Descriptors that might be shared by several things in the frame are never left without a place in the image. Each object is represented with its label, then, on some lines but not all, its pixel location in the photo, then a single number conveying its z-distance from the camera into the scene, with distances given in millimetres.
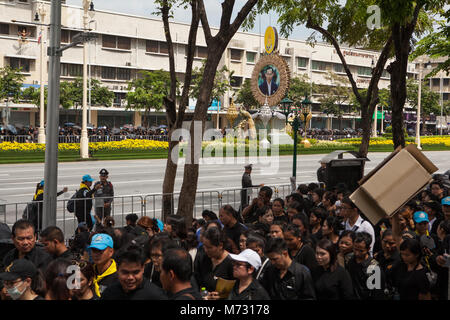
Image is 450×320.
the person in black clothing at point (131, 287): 4500
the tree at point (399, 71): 11531
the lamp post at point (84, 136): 31750
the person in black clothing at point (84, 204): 11562
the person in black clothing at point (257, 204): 10547
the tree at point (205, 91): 10906
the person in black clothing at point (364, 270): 5582
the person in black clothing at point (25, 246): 6145
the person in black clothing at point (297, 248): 5930
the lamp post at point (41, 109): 33375
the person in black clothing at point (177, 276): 4449
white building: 57844
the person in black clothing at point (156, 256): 5773
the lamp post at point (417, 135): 49422
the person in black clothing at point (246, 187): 15015
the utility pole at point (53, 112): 8242
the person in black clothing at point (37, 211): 10797
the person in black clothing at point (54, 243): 6199
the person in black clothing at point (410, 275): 5384
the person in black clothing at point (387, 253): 6081
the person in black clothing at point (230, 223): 7469
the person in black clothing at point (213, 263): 5656
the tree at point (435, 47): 15562
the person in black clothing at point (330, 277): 5223
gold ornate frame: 34938
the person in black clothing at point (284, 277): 5078
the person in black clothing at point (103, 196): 11852
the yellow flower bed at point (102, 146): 31969
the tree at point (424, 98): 73375
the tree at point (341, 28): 15703
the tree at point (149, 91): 47531
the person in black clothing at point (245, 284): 4809
